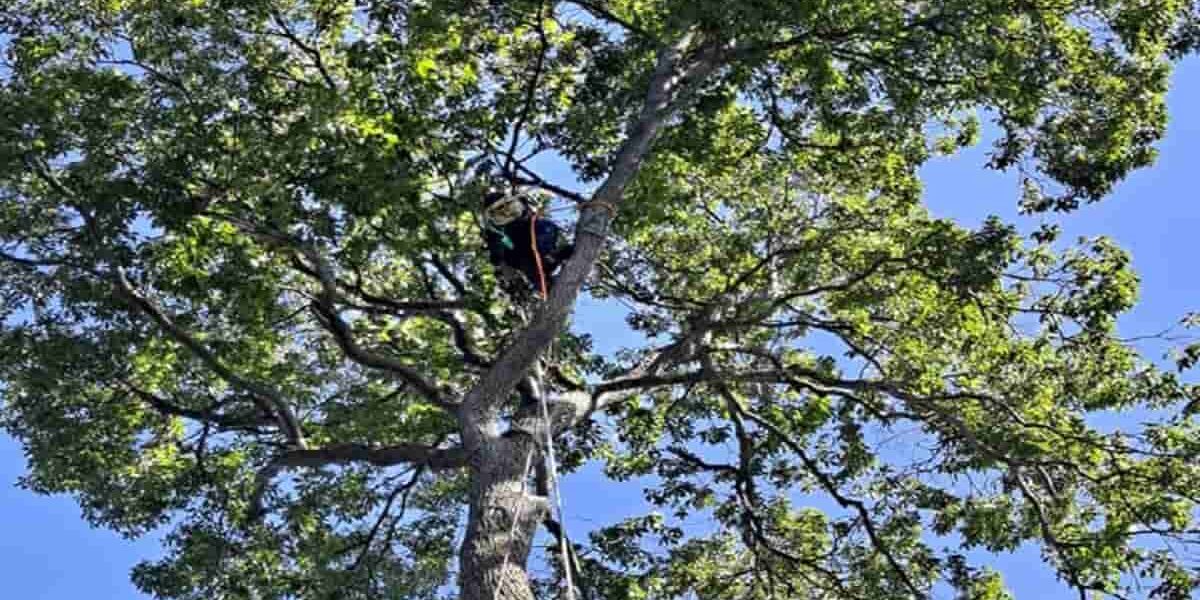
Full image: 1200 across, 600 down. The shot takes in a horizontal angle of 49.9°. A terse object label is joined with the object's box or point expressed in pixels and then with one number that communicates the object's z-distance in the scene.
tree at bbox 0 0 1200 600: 7.07
